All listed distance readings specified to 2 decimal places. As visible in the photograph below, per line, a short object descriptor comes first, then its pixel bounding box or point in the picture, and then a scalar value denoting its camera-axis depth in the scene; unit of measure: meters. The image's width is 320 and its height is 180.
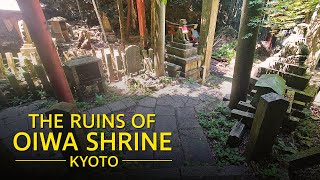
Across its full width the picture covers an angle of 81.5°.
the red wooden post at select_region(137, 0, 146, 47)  7.81
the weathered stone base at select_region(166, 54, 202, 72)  6.86
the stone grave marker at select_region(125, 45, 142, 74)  6.63
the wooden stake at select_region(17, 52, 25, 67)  7.27
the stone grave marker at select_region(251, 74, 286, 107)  3.90
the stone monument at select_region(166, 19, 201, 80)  6.88
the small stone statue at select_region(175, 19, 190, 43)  6.76
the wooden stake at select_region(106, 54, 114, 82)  6.17
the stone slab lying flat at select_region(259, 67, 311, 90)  4.59
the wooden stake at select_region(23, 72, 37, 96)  5.46
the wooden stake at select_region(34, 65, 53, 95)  5.37
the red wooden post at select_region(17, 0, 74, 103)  3.04
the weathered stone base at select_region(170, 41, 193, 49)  6.88
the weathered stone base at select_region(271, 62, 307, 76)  4.58
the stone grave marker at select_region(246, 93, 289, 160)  2.65
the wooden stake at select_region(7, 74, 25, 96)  5.39
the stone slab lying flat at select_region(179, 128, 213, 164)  3.33
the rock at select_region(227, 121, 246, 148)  3.49
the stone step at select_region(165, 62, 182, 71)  6.84
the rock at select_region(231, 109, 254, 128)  3.97
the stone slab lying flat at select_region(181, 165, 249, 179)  2.88
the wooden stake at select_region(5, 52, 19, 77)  6.64
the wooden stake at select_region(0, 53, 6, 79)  6.73
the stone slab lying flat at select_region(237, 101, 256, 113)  4.21
